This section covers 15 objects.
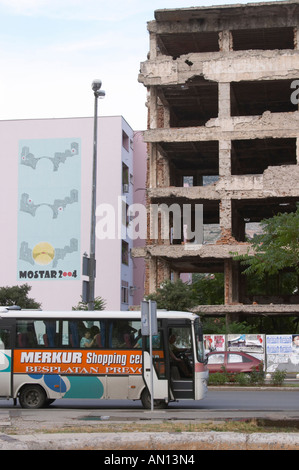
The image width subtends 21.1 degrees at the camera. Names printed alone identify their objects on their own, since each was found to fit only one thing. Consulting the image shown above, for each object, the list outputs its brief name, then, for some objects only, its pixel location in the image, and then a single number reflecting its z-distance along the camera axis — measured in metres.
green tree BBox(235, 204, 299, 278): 32.03
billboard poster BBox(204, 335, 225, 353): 40.78
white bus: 20.98
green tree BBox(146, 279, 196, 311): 45.69
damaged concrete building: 51.97
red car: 33.94
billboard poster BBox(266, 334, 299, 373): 39.38
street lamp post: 28.08
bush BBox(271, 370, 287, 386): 30.97
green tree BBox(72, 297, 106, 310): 58.56
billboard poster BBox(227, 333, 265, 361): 39.59
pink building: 70.06
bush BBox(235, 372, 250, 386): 31.05
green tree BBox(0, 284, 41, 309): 53.56
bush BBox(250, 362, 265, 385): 31.25
